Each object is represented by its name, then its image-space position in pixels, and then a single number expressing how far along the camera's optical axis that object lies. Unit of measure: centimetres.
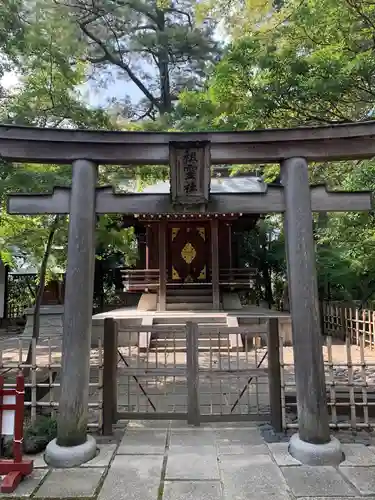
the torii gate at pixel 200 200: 414
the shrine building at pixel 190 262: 1401
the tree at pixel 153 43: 2016
